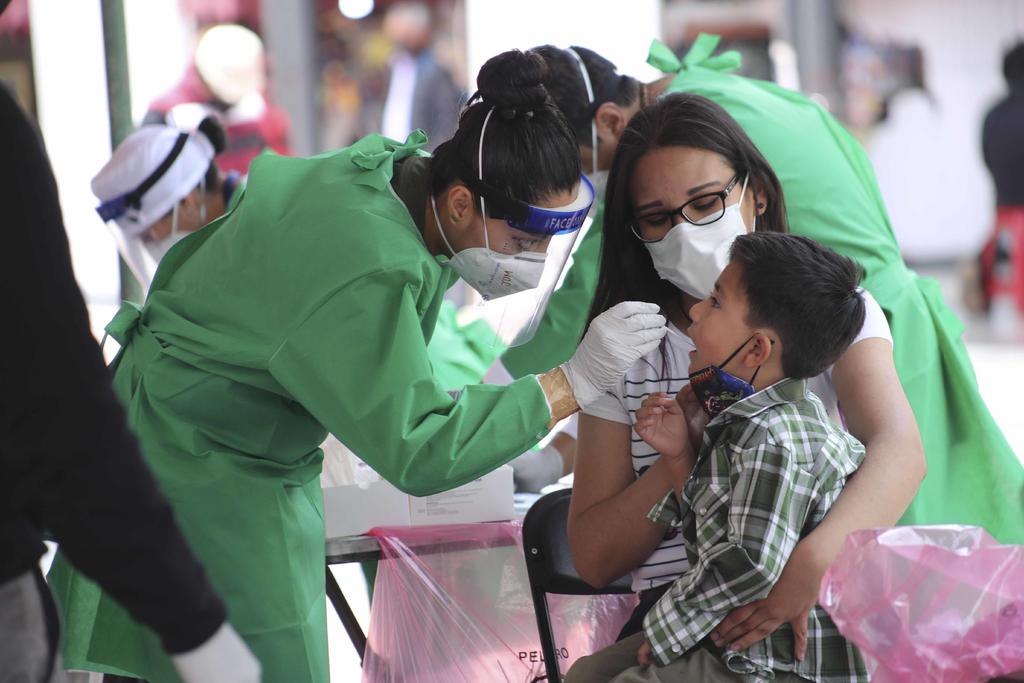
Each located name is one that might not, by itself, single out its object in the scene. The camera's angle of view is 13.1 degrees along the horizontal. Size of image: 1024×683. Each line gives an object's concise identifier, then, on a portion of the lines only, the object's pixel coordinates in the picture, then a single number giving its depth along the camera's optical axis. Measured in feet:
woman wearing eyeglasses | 15.02
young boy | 14.37
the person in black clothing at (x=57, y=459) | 13.18
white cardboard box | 16.01
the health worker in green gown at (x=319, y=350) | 14.66
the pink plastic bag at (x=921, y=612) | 14.06
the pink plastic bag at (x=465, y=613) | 15.96
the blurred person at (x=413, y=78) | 43.49
